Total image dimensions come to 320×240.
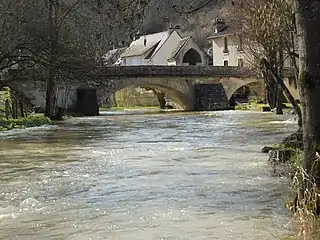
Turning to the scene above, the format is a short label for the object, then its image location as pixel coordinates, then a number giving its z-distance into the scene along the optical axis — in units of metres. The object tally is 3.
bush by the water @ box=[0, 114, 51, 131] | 27.99
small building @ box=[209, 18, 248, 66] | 71.38
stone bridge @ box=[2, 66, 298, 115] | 46.00
